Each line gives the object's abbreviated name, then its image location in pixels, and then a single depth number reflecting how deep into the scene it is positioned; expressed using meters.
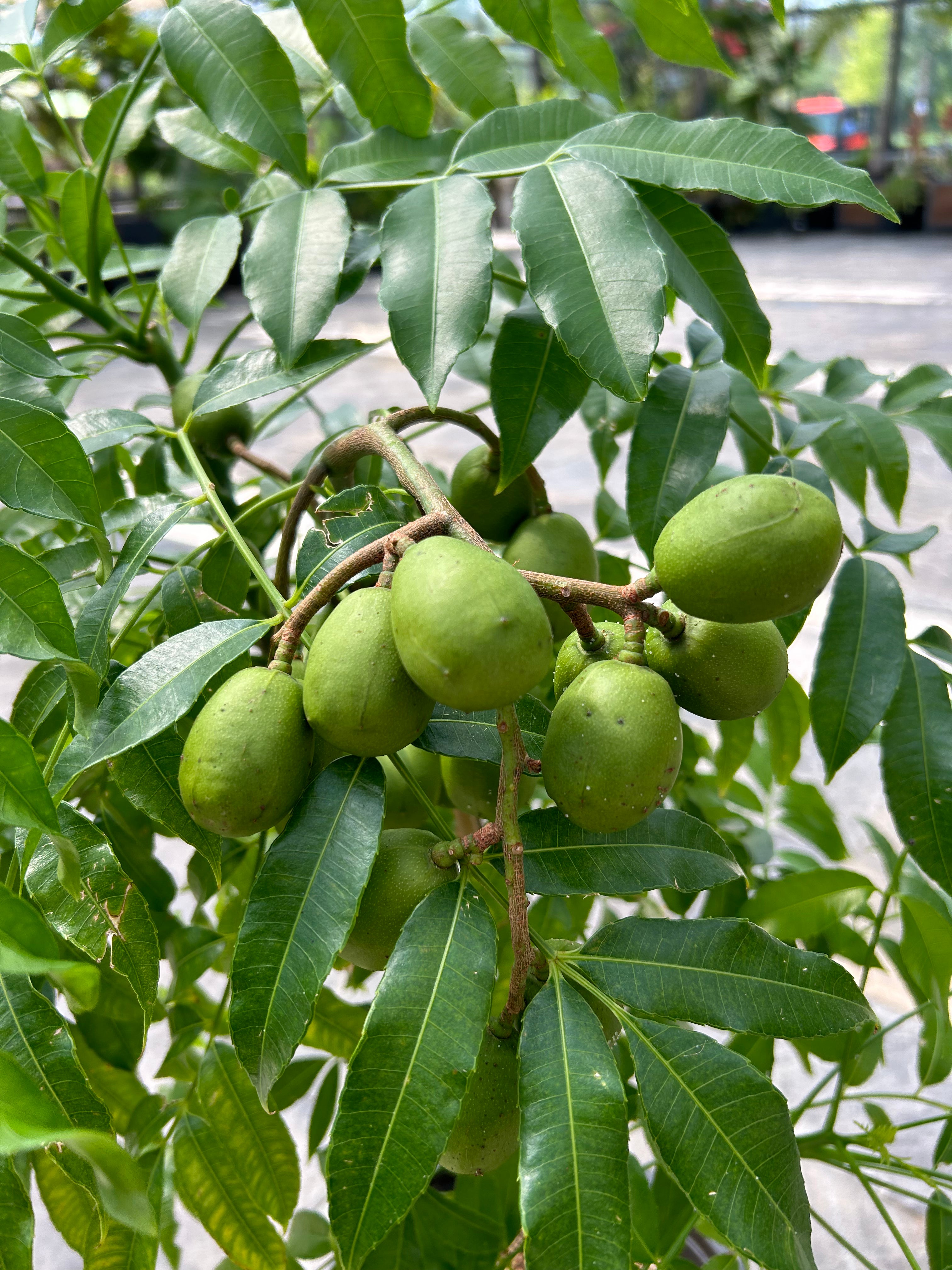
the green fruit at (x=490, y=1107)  0.36
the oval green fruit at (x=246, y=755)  0.34
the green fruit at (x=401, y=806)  0.44
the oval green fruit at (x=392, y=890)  0.37
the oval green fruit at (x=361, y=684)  0.33
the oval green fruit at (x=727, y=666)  0.36
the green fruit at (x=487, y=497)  0.52
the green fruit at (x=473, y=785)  0.46
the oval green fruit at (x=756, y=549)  0.31
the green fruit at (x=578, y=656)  0.37
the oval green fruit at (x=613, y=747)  0.32
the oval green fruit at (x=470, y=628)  0.29
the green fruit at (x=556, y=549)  0.48
